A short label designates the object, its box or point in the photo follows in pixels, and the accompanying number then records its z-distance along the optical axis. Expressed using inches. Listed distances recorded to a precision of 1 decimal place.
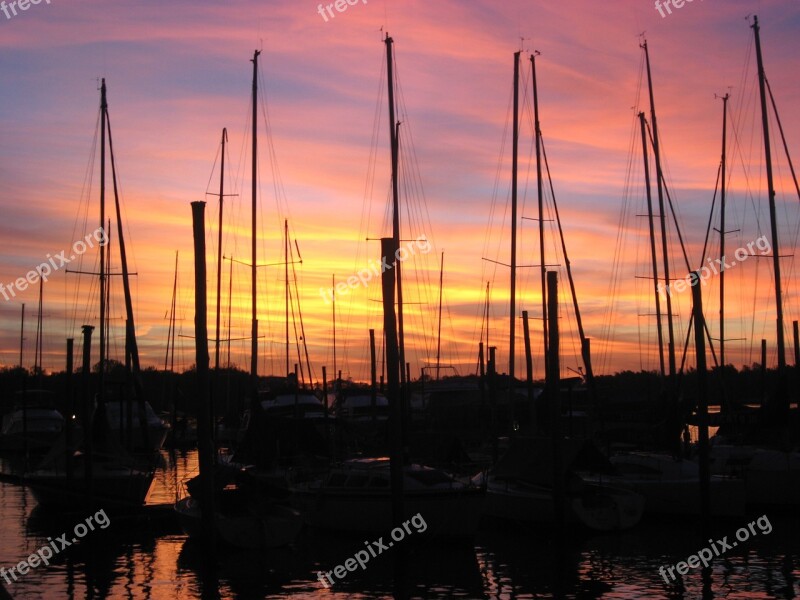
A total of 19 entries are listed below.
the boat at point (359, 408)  2625.5
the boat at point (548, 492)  1131.9
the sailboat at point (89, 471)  1244.5
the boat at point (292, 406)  2425.0
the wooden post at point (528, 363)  1501.1
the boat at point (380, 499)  1065.5
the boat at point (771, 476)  1301.7
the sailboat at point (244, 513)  1018.7
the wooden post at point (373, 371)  2139.5
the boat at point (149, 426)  2249.0
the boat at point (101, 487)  1291.8
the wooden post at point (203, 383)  863.1
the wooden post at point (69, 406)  1328.5
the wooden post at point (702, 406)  1079.0
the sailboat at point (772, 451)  1306.6
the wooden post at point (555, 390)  1077.1
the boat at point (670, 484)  1203.9
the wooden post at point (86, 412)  1229.7
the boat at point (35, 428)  2375.7
